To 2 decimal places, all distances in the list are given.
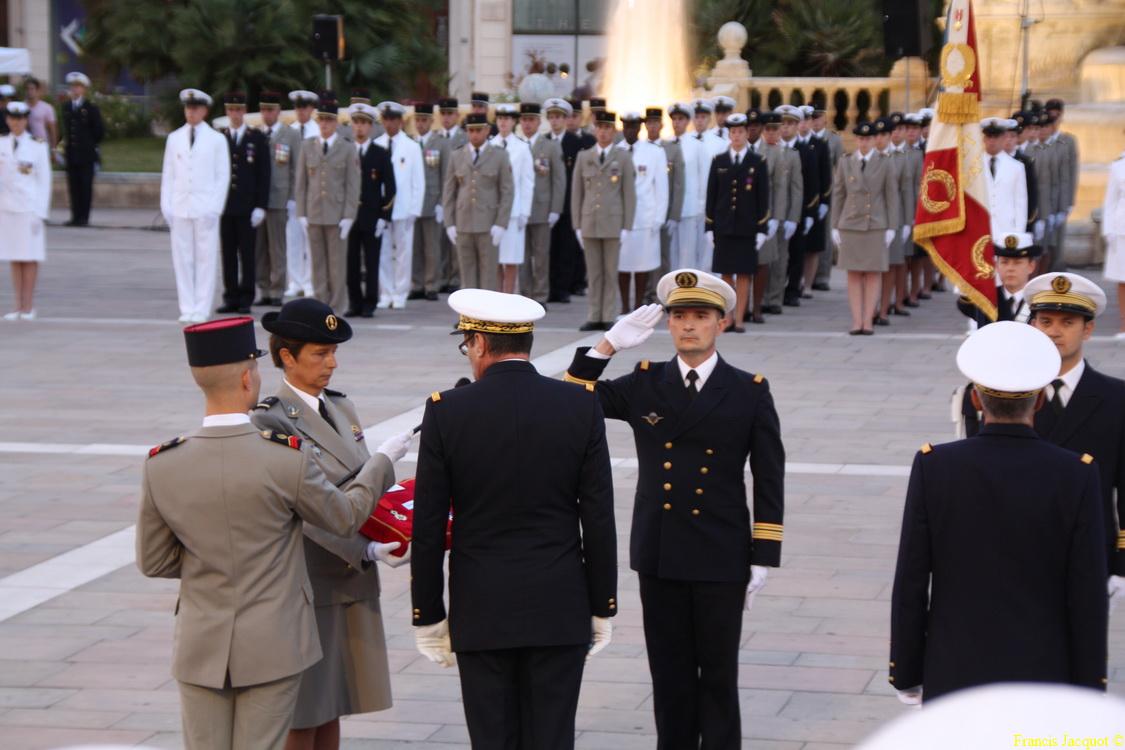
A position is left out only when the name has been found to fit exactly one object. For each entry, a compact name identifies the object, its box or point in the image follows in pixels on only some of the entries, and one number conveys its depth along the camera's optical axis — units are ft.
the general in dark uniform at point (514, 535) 28.76
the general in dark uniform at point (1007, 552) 26.96
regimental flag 58.03
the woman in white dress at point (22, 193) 101.96
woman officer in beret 29.96
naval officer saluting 32.68
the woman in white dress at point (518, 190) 112.88
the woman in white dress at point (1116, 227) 97.04
